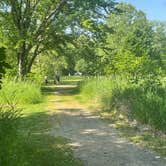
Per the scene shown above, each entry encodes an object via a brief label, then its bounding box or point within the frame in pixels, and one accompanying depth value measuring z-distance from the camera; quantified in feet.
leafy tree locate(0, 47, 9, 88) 12.30
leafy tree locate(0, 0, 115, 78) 65.90
